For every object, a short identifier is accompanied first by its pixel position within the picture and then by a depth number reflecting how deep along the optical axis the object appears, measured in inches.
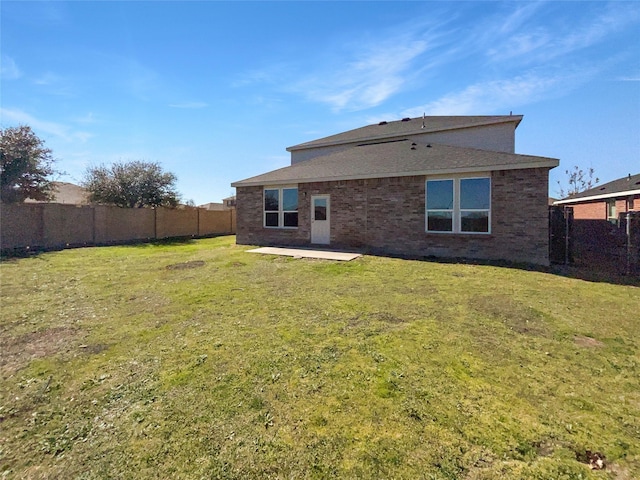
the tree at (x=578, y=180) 1569.9
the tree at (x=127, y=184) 754.8
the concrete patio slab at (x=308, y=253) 400.7
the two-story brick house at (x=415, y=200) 362.0
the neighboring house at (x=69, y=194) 1117.2
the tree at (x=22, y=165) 560.4
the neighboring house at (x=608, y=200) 611.2
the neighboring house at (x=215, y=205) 1833.2
